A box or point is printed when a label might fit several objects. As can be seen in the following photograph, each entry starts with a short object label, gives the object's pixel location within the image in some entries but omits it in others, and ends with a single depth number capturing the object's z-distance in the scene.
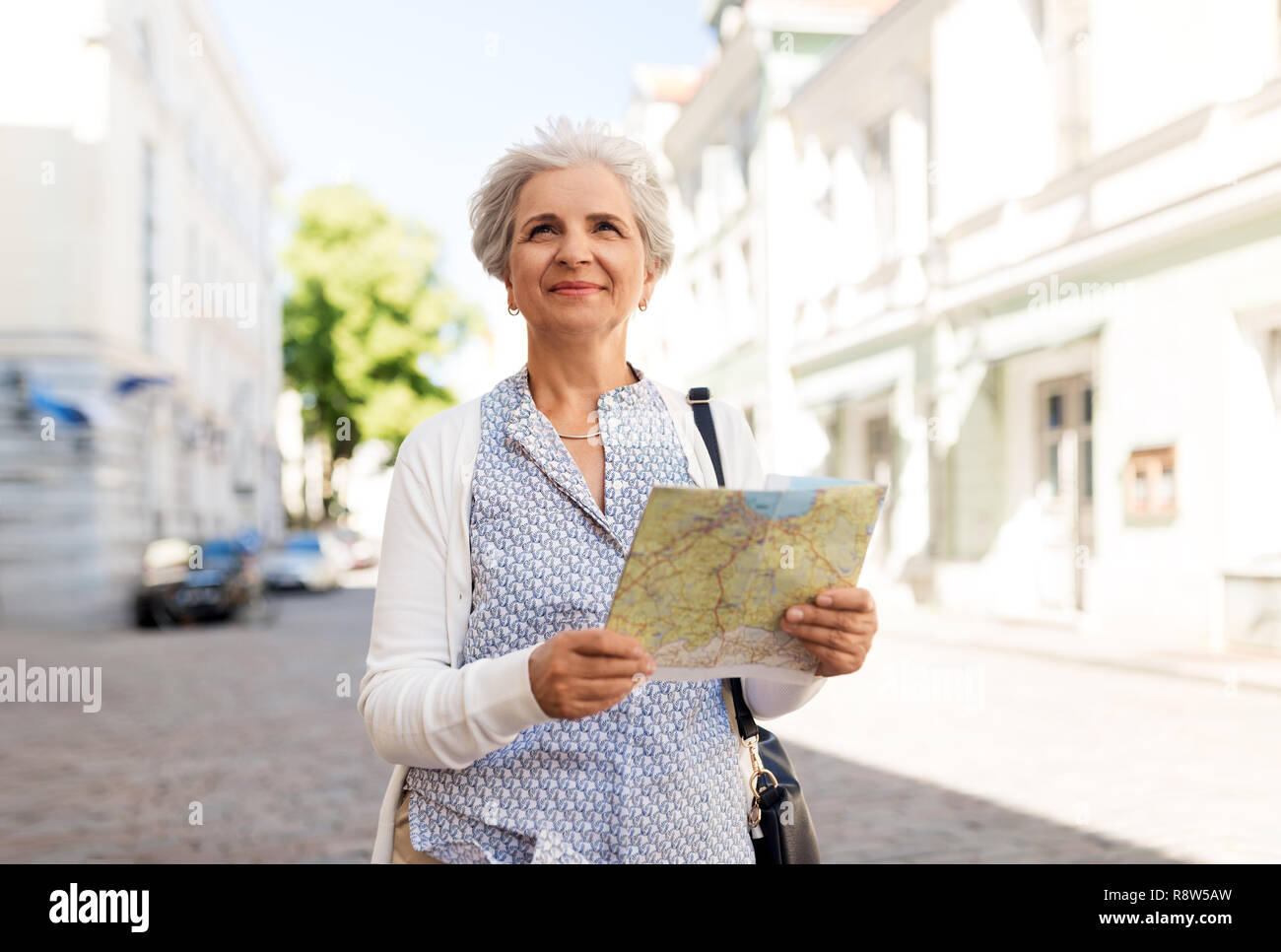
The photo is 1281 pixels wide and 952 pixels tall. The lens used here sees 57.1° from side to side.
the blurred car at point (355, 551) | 34.25
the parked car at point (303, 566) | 25.80
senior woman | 1.63
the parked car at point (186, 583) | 16.84
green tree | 37.06
